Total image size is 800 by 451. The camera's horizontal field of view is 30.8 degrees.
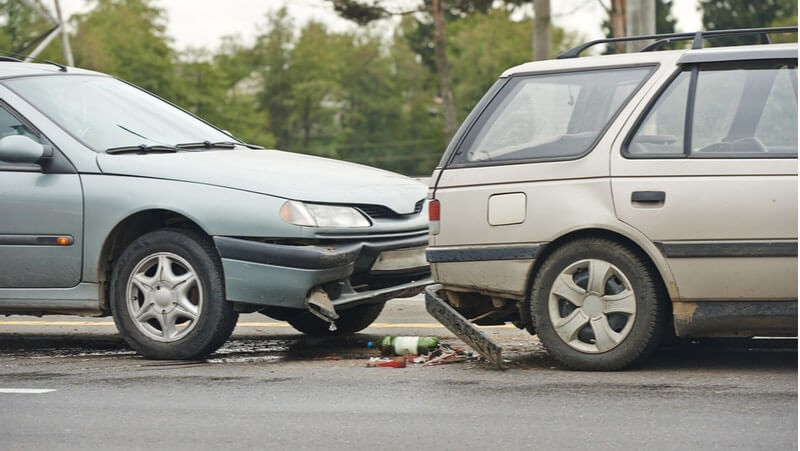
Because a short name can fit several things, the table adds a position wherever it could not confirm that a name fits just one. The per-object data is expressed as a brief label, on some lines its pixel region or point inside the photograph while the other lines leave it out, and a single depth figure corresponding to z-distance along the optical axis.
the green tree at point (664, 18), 79.36
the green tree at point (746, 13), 79.31
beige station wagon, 6.56
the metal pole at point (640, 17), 17.64
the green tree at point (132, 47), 93.31
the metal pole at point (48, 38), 39.68
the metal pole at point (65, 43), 45.59
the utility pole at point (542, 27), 23.47
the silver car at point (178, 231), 7.38
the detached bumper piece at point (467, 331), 7.05
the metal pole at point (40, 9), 40.57
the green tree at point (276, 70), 108.69
